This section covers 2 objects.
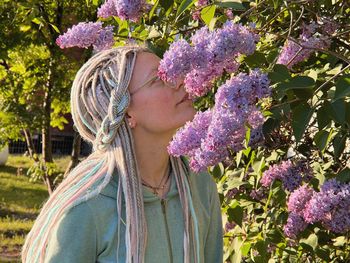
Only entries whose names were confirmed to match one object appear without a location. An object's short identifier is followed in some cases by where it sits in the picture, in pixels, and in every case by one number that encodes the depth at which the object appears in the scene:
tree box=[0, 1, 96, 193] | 5.96
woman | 1.80
